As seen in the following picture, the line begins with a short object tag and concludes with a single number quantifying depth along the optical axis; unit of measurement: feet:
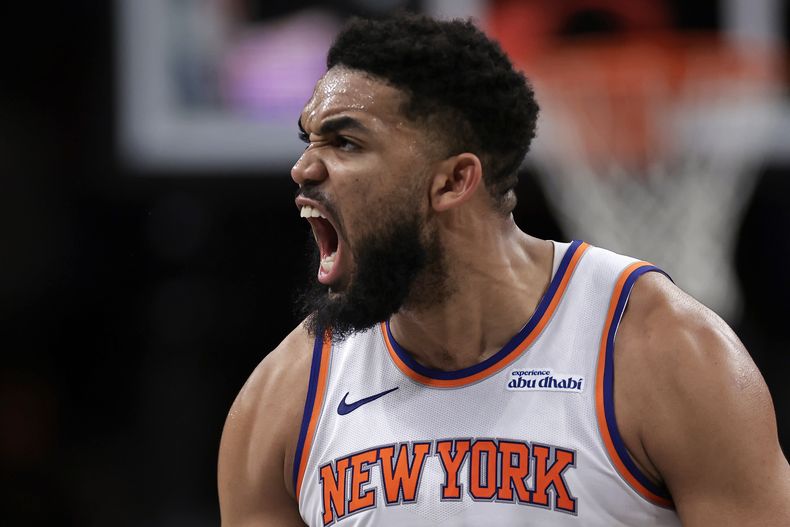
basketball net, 44.32
